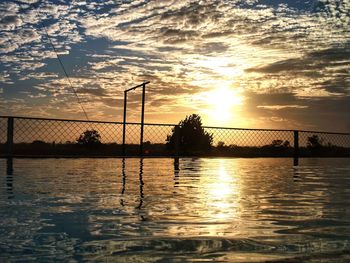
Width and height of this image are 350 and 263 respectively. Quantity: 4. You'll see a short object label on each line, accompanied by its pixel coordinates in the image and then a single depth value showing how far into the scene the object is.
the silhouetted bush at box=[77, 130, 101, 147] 13.76
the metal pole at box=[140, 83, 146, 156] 14.19
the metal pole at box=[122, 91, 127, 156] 13.71
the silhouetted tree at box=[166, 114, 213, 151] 18.19
